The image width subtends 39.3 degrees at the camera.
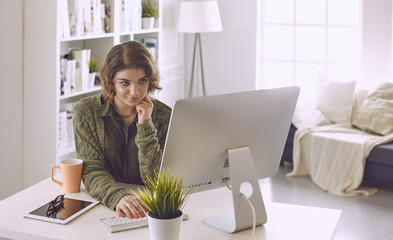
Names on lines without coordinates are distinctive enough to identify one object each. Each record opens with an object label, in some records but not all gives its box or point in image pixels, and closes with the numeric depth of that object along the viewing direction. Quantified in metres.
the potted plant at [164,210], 1.62
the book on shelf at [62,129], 3.96
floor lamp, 5.23
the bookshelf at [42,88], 3.71
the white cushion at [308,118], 4.99
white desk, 1.76
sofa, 4.42
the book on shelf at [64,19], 3.76
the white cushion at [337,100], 4.98
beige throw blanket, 4.45
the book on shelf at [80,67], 4.08
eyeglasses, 1.90
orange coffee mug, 2.10
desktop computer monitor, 1.76
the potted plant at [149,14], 4.99
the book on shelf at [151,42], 5.08
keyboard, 1.78
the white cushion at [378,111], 4.64
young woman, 2.17
